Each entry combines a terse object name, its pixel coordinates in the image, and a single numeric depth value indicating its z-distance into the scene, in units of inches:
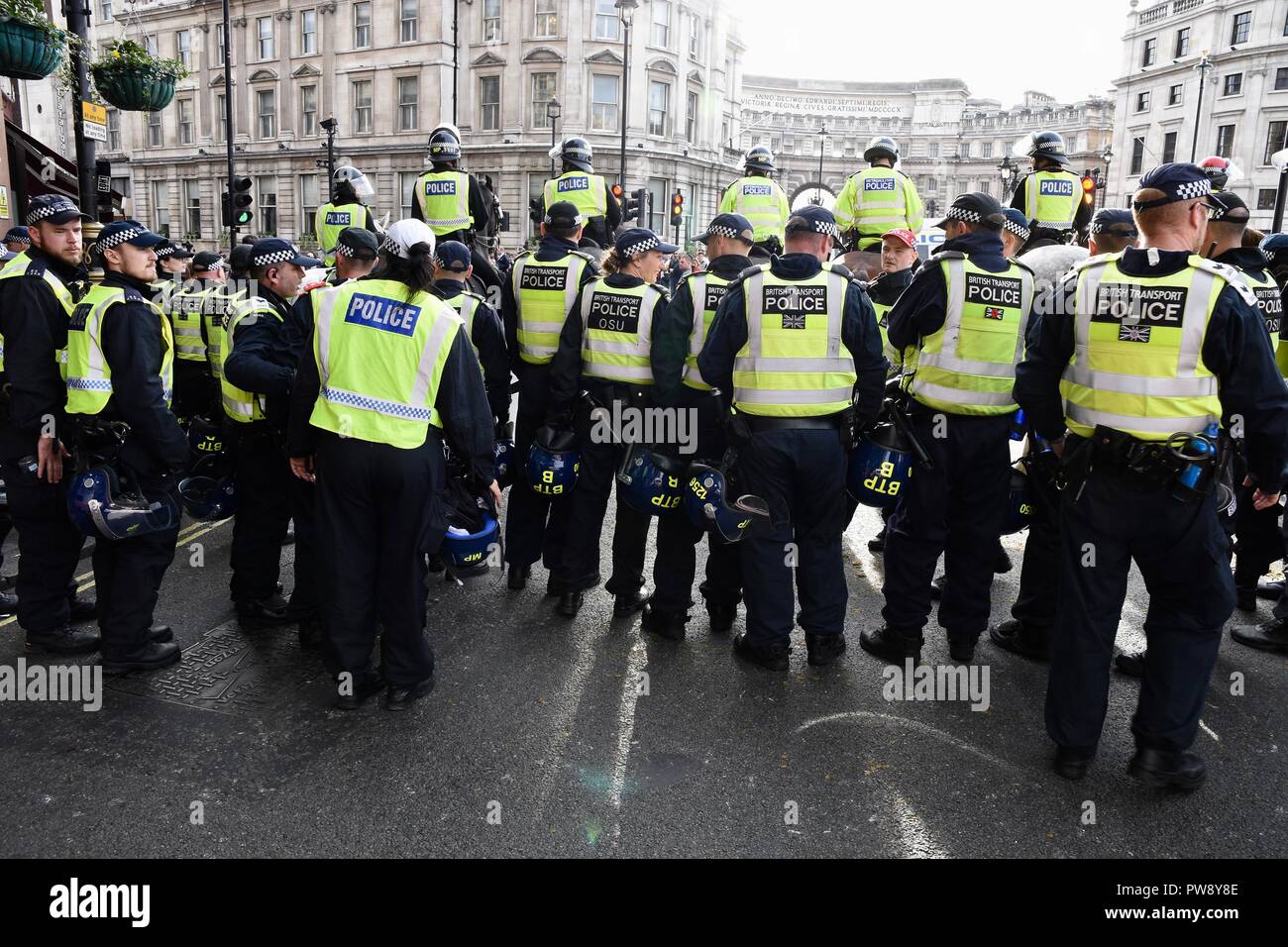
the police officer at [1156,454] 132.6
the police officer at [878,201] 289.0
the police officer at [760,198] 305.0
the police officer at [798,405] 173.5
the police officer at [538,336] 217.6
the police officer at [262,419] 180.7
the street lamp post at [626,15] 1024.2
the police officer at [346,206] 323.3
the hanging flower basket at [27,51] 229.1
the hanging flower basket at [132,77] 292.5
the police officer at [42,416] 175.8
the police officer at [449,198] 300.0
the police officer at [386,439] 151.1
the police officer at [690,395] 195.8
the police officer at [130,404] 165.0
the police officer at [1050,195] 286.5
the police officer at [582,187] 308.8
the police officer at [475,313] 213.2
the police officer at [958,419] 177.9
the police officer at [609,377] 203.6
